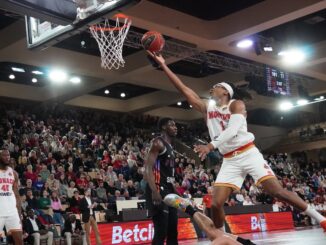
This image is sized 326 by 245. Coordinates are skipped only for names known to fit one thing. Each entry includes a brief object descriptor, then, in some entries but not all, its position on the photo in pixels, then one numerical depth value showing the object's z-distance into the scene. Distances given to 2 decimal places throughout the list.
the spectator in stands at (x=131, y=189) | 16.23
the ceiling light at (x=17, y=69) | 19.48
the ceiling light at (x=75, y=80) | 19.91
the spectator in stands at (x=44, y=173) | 14.42
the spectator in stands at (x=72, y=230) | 12.04
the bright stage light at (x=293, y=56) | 18.14
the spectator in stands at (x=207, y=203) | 13.48
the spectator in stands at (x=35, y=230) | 11.10
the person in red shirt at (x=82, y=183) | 14.69
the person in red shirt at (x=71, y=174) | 15.22
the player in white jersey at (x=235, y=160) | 4.89
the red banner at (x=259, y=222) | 15.60
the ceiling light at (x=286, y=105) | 25.12
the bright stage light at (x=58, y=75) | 18.84
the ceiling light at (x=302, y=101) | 21.51
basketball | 6.03
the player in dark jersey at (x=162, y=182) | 5.45
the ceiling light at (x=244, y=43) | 16.45
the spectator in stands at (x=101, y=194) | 14.66
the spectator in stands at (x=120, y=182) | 16.16
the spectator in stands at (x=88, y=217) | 11.53
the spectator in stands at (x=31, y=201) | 12.34
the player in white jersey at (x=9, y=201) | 6.72
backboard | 6.74
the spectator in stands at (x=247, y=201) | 18.14
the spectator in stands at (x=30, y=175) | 13.89
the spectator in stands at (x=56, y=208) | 12.52
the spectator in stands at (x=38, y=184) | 13.49
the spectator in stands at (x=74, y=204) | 13.26
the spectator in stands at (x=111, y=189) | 15.65
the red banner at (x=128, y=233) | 12.06
